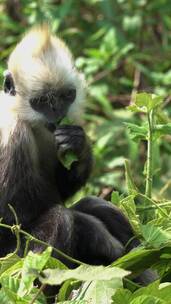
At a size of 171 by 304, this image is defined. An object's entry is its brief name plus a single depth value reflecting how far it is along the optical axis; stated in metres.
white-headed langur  7.89
